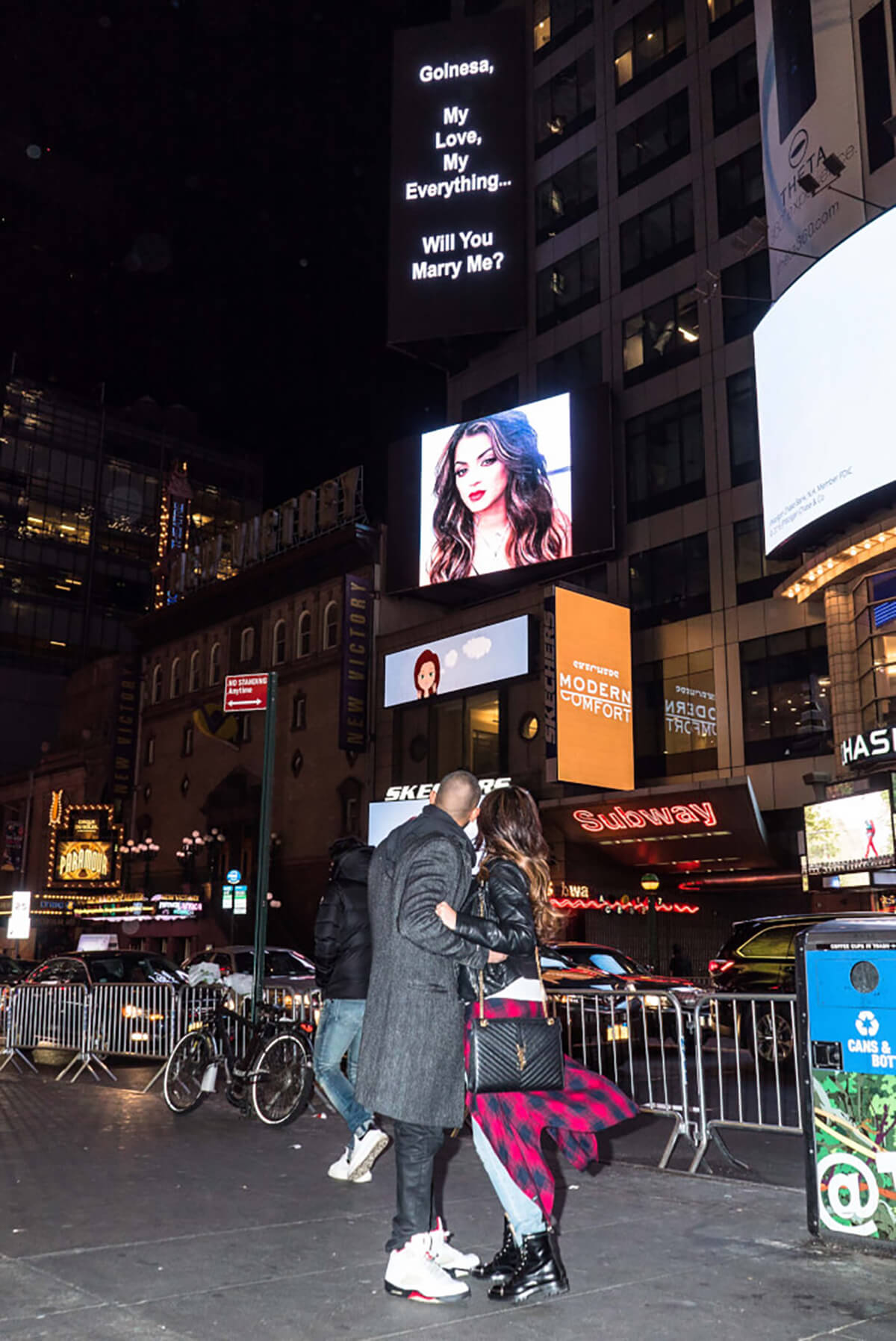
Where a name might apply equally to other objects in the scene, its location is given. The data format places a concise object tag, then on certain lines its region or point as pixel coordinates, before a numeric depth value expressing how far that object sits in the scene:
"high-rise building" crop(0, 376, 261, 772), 90.00
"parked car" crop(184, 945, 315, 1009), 22.78
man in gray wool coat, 5.01
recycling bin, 5.65
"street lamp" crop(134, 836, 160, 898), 51.28
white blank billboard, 23.66
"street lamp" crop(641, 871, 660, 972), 27.39
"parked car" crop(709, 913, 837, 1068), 17.65
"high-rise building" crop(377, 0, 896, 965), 31.17
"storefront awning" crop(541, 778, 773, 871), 31.20
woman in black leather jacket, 5.08
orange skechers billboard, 32.62
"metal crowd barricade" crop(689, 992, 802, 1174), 8.67
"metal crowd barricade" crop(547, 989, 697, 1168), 8.89
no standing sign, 13.78
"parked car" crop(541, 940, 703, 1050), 15.50
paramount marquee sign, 54.94
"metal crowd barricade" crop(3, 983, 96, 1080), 15.36
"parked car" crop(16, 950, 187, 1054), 19.77
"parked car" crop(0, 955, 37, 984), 29.16
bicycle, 10.11
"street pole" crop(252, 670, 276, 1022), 12.35
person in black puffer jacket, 8.19
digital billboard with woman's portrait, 37.31
